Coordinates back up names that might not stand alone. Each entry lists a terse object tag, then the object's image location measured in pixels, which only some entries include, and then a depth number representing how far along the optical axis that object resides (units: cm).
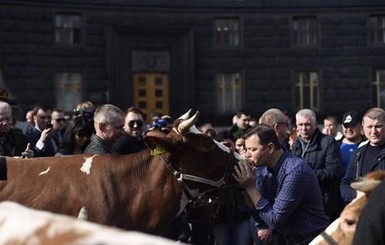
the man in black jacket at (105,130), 1070
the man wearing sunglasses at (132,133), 1171
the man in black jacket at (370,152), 1157
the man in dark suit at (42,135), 1304
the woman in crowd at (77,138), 1223
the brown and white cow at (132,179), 864
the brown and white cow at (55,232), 310
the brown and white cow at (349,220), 551
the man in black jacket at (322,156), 1280
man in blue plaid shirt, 886
